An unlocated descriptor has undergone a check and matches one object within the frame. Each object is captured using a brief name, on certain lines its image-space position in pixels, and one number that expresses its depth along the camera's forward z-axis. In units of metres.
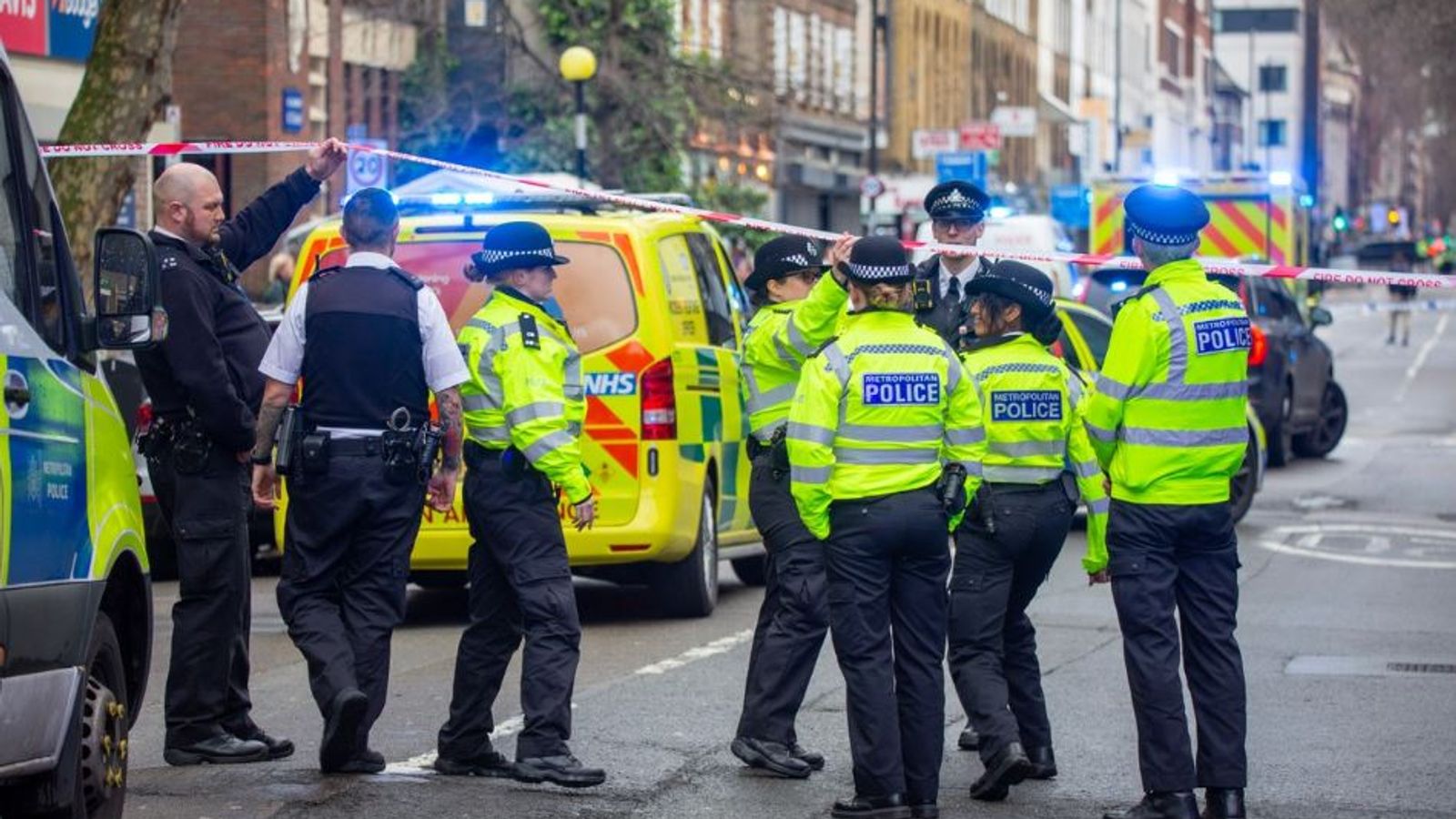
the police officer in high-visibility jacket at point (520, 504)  14.95
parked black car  39.05
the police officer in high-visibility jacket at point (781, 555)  15.21
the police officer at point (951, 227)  17.00
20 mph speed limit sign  49.09
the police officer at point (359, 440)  14.92
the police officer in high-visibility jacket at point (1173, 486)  13.92
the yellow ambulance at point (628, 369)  21.24
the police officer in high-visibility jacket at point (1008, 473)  15.06
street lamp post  49.26
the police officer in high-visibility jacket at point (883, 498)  13.90
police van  10.98
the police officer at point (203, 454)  15.28
